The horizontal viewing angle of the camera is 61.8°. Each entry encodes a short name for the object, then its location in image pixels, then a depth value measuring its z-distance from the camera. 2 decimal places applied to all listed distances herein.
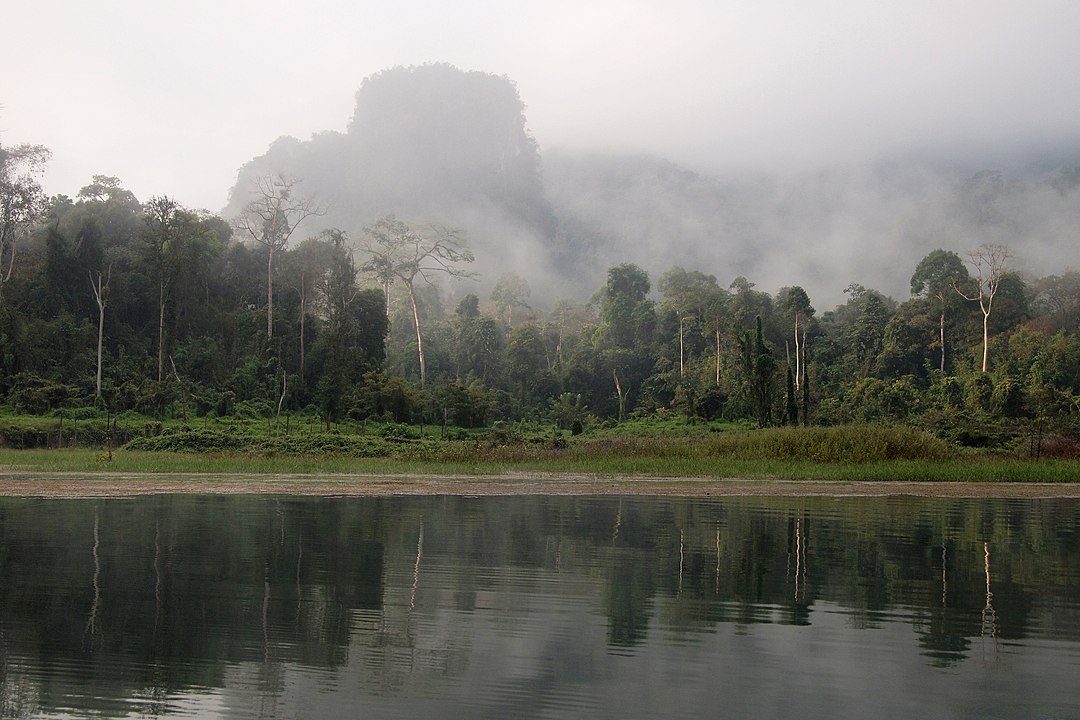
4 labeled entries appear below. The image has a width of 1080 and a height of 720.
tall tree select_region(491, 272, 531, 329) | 98.19
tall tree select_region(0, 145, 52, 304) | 49.44
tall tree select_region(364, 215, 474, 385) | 69.06
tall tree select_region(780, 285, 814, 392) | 67.12
